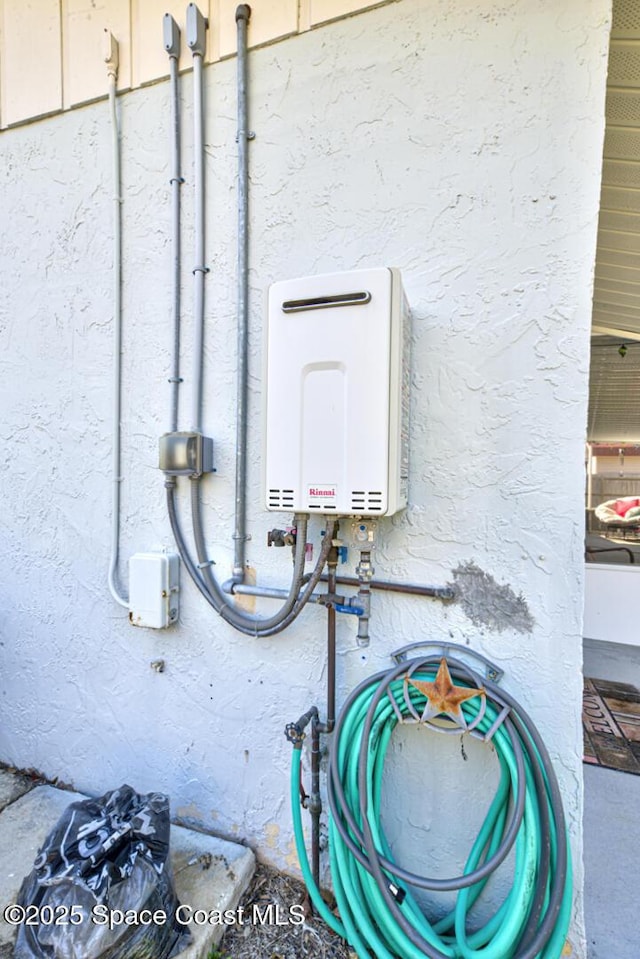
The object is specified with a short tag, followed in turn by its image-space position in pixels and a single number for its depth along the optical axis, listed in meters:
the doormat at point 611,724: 2.15
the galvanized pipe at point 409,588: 1.25
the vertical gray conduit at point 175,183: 1.51
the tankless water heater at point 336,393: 1.06
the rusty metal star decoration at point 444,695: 1.12
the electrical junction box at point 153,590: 1.53
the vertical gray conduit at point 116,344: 1.66
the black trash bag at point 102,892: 1.06
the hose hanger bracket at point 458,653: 1.21
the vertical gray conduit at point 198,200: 1.48
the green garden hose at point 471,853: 1.02
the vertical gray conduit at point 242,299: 1.44
